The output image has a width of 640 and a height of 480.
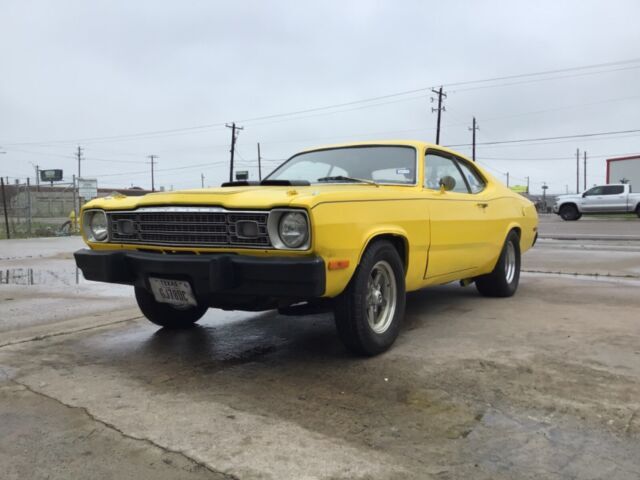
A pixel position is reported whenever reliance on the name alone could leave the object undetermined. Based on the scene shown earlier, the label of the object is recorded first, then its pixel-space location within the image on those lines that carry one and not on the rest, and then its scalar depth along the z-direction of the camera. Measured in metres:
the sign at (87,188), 20.92
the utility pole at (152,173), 95.62
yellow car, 3.32
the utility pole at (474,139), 53.56
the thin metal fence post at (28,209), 18.71
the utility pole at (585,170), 86.27
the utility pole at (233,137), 53.44
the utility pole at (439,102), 46.11
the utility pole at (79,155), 95.62
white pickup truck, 25.33
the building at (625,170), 38.41
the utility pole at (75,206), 20.67
